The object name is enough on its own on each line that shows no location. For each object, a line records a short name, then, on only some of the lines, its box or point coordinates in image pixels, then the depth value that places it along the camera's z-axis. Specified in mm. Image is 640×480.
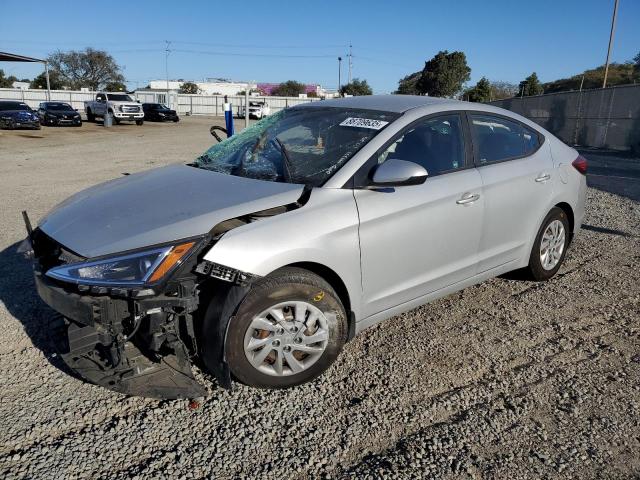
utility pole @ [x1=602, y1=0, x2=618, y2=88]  30984
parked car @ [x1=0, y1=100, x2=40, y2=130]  27891
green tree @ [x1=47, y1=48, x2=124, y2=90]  80938
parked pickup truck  36031
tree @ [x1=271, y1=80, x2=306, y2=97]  98312
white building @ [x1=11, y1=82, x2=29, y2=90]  81188
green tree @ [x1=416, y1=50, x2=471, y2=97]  59656
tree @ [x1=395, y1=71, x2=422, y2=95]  69481
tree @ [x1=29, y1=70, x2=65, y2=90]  79625
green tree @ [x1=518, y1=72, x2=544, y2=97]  53184
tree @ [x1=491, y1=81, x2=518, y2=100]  63828
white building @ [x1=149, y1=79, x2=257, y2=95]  108162
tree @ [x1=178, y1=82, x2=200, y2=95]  92312
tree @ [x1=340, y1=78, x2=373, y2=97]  76875
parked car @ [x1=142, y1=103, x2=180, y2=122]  42094
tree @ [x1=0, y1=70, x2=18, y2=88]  81081
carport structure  26750
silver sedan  2770
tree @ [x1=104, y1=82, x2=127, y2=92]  81475
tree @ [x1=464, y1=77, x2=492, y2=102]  48544
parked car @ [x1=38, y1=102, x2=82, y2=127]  32031
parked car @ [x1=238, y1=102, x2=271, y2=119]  45531
